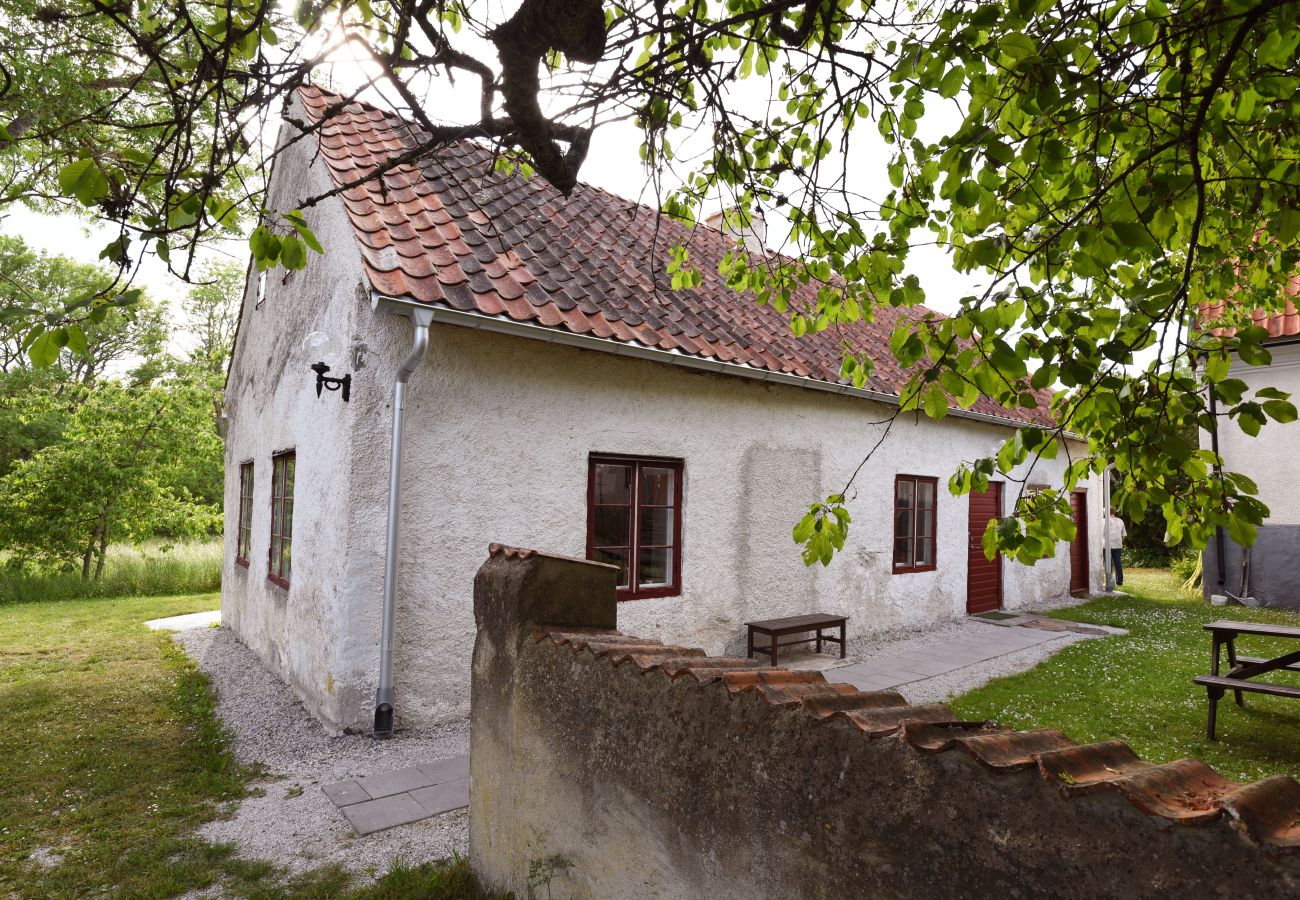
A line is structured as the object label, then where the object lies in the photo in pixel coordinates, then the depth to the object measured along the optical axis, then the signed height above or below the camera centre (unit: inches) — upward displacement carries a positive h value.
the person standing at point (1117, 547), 644.1 -41.5
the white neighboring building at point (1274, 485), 447.2 +13.7
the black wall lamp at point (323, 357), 219.3 +43.0
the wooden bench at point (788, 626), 288.7 -57.3
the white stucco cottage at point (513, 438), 217.5 +20.1
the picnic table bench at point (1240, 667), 202.8 -52.4
